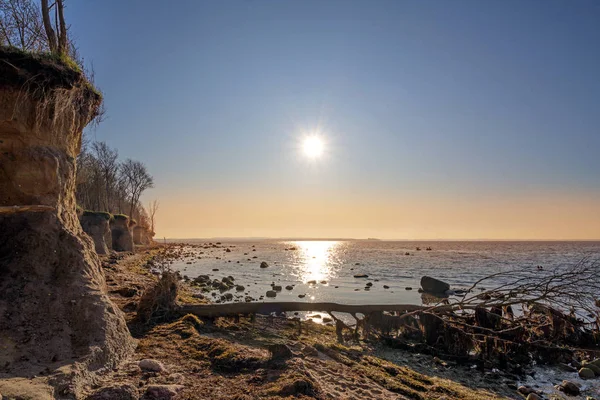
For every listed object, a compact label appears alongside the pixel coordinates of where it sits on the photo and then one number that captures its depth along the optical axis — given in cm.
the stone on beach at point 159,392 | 472
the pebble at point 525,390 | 796
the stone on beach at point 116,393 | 441
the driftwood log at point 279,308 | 1055
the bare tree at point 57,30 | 860
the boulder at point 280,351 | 660
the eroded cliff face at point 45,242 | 508
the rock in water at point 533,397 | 745
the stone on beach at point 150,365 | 561
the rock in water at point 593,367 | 935
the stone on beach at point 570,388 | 804
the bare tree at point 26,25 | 913
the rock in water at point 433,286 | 2263
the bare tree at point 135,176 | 5803
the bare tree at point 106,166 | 4862
